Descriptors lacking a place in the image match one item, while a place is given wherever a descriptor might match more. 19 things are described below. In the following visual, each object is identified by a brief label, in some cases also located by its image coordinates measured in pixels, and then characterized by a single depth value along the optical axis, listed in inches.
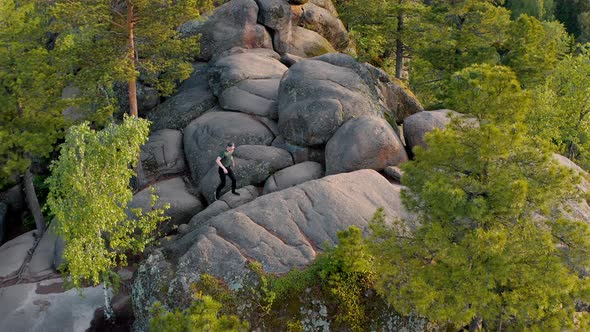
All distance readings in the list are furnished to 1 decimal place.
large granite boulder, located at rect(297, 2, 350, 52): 1330.0
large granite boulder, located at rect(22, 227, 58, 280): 775.1
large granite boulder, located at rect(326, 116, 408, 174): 770.2
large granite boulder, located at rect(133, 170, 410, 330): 544.4
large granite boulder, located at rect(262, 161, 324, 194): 781.9
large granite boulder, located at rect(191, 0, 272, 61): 1155.9
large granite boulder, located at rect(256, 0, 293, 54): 1192.2
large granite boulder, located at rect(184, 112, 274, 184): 866.8
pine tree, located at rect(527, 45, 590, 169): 1054.4
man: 713.6
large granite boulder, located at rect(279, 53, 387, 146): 830.5
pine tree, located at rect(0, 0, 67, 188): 751.7
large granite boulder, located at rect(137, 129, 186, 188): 904.9
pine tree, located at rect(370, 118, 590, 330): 409.1
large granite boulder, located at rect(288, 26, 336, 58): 1251.2
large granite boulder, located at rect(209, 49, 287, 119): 949.2
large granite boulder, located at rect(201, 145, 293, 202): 812.6
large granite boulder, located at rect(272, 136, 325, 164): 845.2
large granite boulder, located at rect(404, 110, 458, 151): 816.3
